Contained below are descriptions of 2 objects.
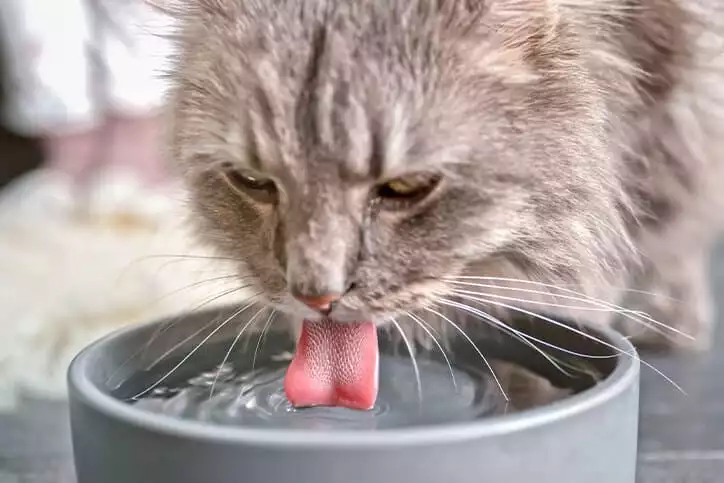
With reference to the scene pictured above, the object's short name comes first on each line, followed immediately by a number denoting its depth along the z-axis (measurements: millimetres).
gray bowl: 413
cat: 497
